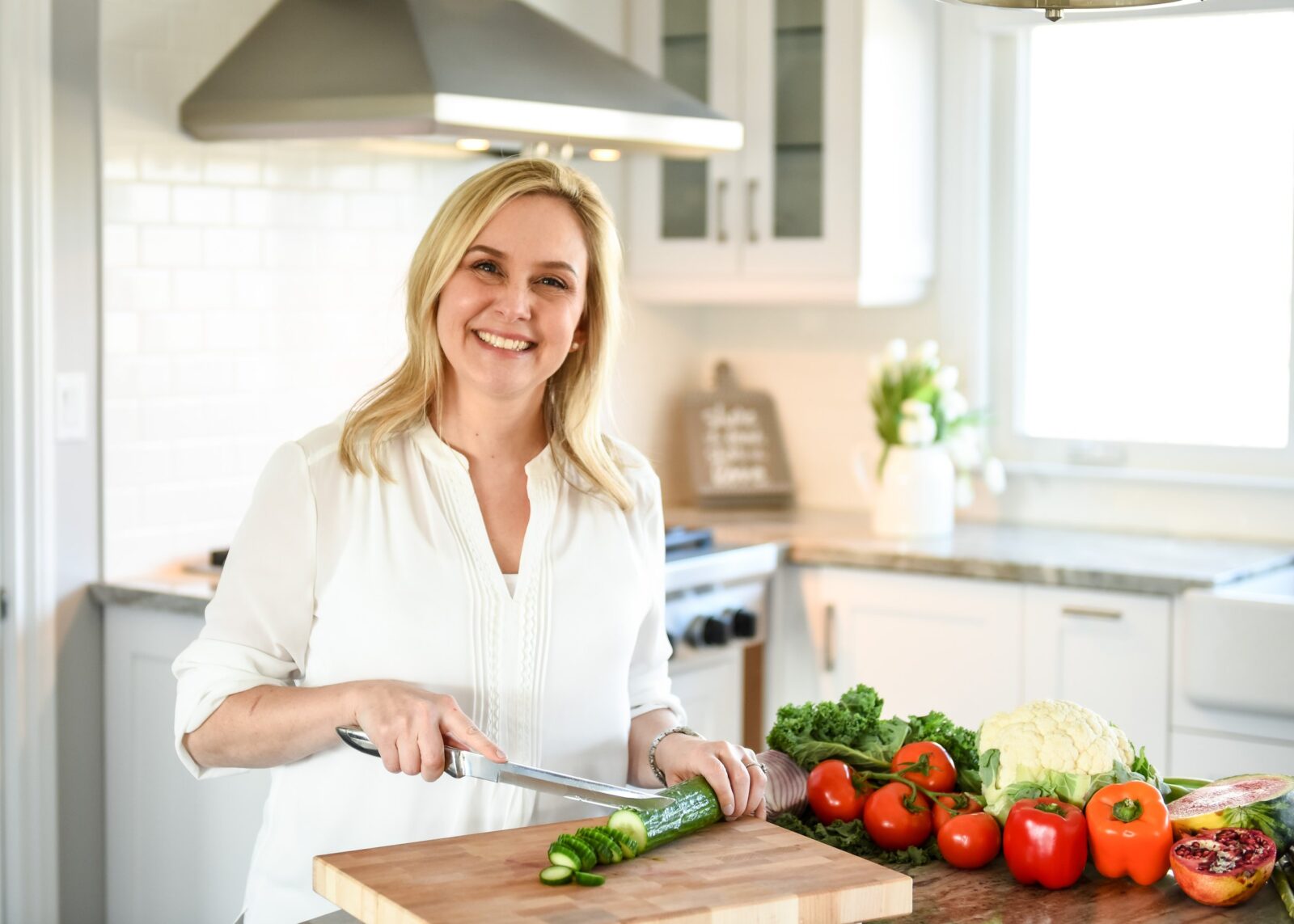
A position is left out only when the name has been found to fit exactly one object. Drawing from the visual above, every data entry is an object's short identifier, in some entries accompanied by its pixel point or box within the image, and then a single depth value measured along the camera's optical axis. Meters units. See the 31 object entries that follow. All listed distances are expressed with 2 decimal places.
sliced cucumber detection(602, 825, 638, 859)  1.50
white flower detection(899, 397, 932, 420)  3.70
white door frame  2.77
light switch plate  2.85
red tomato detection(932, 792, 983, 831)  1.66
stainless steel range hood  2.68
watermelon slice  1.58
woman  1.76
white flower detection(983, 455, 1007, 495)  3.85
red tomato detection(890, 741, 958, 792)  1.72
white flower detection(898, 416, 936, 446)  3.71
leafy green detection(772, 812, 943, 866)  1.65
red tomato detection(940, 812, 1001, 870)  1.61
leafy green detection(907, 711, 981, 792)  1.77
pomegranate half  1.50
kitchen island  1.49
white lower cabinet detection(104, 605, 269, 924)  2.88
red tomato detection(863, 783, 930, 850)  1.67
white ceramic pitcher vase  3.73
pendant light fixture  1.51
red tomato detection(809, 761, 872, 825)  1.73
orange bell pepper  1.55
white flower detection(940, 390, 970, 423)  3.76
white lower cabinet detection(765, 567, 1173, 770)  3.21
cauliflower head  1.63
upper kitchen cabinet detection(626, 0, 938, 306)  3.72
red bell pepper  1.54
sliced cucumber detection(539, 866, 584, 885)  1.42
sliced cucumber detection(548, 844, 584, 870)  1.43
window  3.70
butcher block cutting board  1.37
